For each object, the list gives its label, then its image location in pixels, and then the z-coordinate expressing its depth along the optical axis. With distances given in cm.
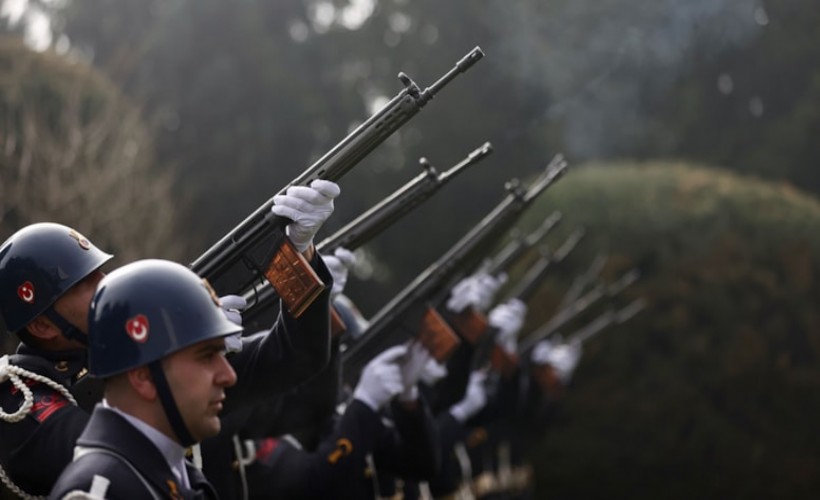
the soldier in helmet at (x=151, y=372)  727
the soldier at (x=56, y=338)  933
